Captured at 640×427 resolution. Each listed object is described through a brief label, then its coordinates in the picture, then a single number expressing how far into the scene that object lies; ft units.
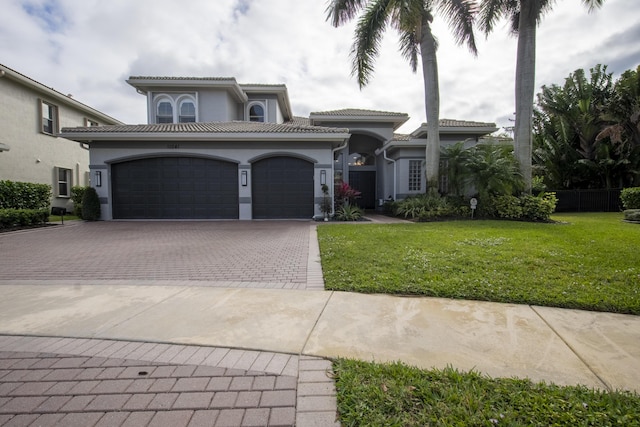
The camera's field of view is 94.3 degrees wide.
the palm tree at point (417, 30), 37.78
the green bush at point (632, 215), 37.07
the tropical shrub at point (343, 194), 45.32
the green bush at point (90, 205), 41.96
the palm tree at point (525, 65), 38.58
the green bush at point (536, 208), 38.37
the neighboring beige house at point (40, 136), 46.03
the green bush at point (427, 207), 40.96
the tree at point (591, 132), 58.08
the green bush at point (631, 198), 45.39
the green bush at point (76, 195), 51.66
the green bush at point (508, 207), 39.24
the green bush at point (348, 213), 42.98
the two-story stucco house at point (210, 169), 42.60
